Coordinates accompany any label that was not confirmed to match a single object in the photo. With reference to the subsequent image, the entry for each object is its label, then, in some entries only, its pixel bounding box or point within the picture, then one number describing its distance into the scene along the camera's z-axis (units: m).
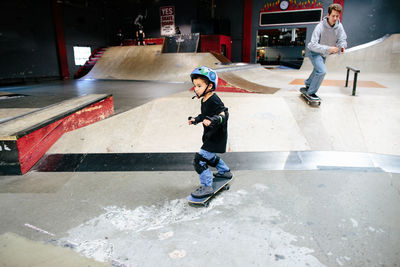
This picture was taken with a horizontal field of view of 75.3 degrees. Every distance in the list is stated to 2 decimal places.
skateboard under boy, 2.05
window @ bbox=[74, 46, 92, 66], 15.58
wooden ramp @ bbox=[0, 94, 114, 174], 2.65
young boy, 2.02
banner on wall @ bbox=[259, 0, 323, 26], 14.49
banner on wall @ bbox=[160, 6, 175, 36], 18.12
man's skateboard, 3.99
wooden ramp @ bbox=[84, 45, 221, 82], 11.34
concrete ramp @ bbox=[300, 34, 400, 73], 10.22
